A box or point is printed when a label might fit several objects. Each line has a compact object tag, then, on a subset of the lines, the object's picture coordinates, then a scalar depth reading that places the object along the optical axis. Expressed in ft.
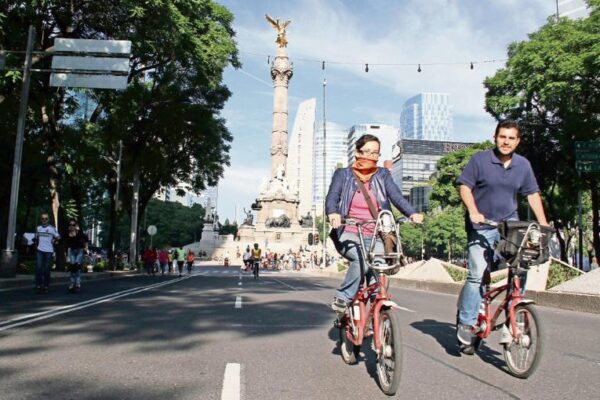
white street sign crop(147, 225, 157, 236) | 115.94
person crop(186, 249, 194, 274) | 109.40
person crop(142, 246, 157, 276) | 94.53
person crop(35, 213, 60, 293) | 39.04
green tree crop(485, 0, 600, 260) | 71.05
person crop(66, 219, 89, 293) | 41.36
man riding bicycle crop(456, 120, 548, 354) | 15.87
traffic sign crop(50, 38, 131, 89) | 53.06
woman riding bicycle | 14.99
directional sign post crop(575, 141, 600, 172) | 65.36
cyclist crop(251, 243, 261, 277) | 85.80
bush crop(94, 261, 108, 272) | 90.60
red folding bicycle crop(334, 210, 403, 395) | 12.42
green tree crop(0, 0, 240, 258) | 55.77
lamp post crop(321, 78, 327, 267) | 150.64
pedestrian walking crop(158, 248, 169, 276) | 100.78
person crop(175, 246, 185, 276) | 99.48
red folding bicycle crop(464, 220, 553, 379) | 13.85
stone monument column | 224.74
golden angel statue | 237.25
